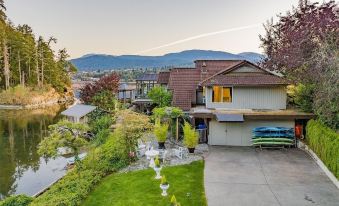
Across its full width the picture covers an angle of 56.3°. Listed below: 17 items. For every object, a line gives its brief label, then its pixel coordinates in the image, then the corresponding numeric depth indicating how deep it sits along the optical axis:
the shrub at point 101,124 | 29.79
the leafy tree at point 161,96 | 29.78
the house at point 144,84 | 40.08
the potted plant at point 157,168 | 15.29
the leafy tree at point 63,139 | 15.69
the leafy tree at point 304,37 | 21.45
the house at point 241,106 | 21.83
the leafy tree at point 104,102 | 37.18
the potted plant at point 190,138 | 19.80
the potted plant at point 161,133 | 21.05
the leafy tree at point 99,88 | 38.59
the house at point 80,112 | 31.56
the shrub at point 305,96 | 21.78
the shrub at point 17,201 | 13.43
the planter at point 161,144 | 21.42
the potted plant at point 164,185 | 13.42
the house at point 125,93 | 50.81
